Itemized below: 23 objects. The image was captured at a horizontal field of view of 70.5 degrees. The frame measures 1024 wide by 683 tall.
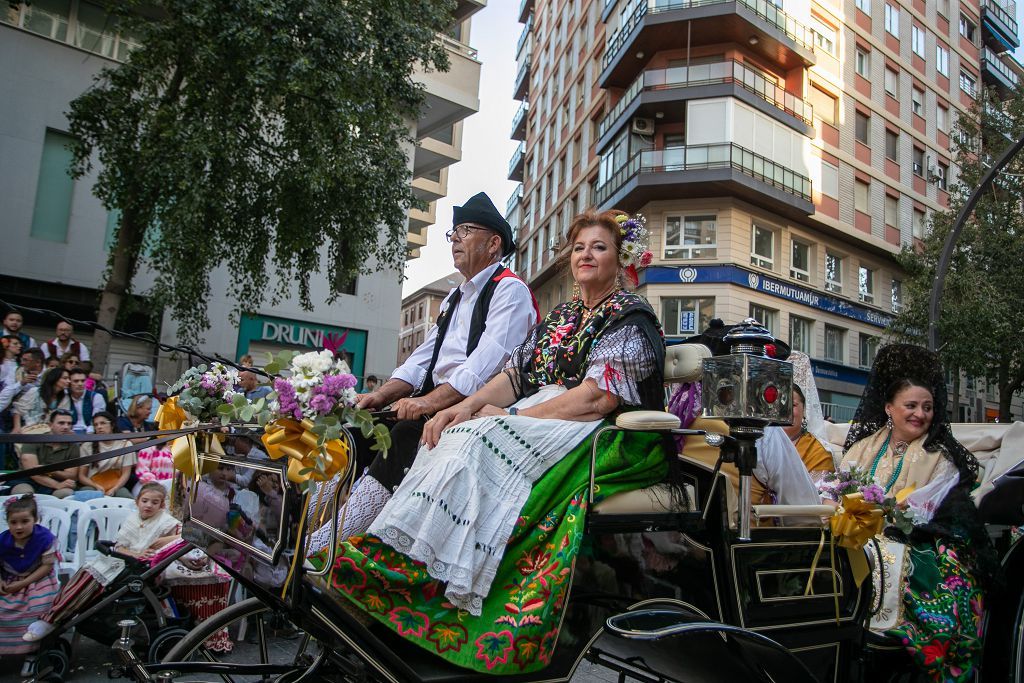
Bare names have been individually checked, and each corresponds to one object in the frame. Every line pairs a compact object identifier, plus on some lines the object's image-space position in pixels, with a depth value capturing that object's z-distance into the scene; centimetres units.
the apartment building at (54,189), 1407
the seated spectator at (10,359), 712
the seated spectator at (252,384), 412
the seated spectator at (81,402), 695
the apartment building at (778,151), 2131
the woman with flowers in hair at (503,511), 208
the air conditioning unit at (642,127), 2274
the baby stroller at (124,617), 393
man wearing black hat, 297
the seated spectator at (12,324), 768
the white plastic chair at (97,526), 474
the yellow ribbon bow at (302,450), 199
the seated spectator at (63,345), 847
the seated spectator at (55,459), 517
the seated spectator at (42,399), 670
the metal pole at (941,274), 1027
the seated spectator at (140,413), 708
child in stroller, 394
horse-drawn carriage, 205
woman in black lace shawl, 318
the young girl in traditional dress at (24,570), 400
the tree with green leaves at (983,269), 1684
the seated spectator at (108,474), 545
